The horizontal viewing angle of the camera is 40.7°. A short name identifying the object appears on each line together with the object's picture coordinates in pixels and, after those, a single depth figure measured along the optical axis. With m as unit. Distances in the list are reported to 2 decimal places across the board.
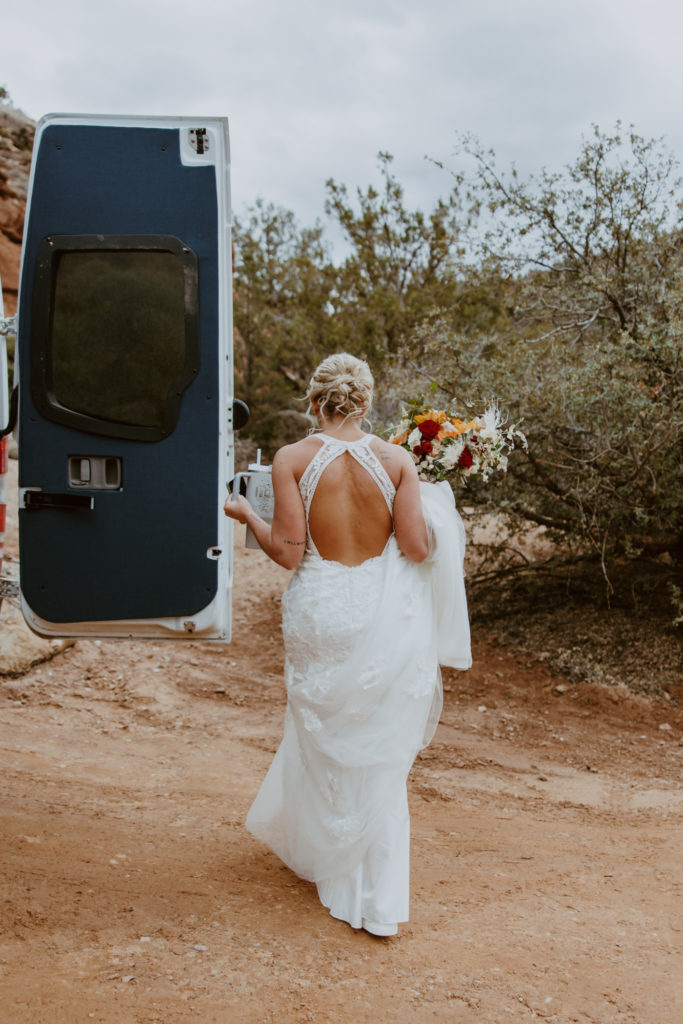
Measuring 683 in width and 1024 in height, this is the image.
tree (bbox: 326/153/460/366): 15.70
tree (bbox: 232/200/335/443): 17.12
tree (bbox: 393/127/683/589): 6.97
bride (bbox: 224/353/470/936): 3.37
